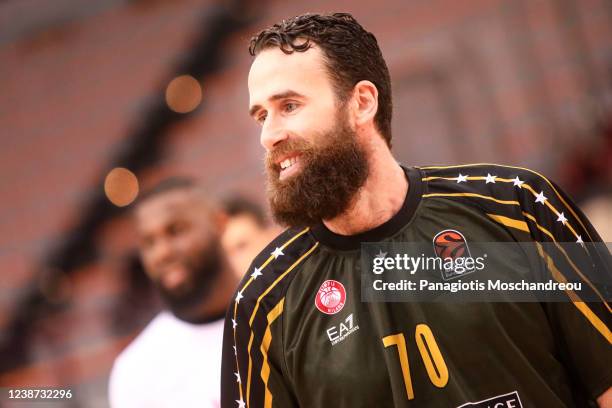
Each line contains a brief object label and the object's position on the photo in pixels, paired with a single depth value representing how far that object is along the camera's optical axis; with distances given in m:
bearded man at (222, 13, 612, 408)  8.53
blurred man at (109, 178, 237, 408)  9.44
